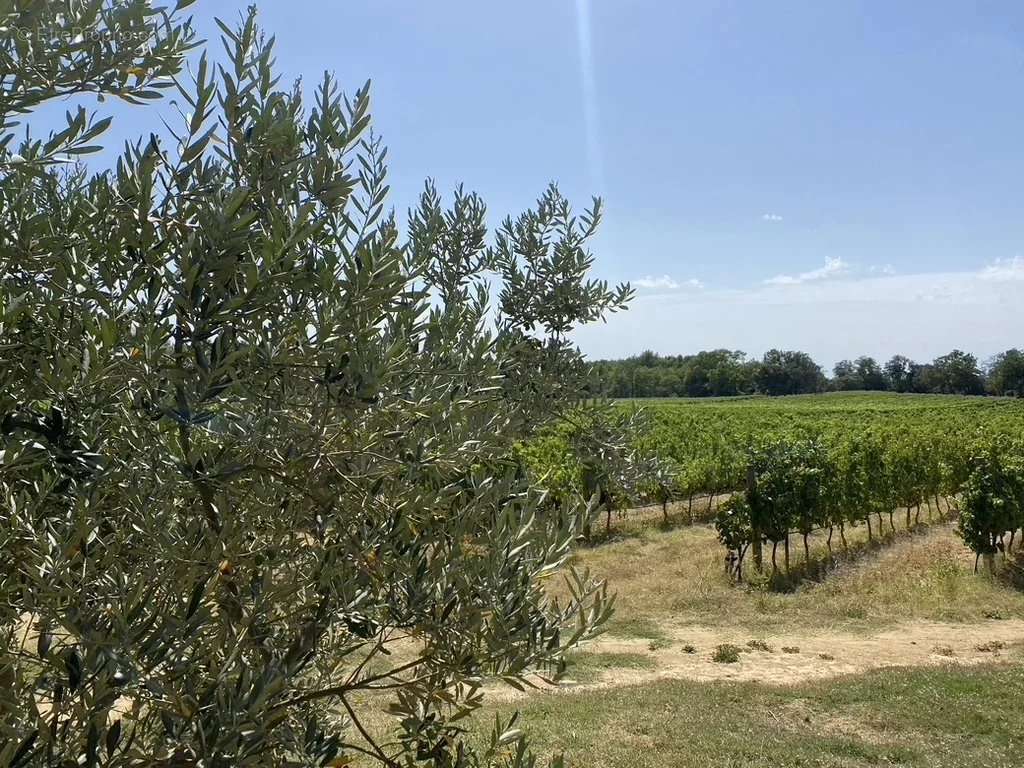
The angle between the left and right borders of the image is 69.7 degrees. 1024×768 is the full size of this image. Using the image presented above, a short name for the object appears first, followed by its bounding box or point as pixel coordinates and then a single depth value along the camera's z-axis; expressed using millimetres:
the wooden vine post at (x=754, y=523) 20656
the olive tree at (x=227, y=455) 1842
